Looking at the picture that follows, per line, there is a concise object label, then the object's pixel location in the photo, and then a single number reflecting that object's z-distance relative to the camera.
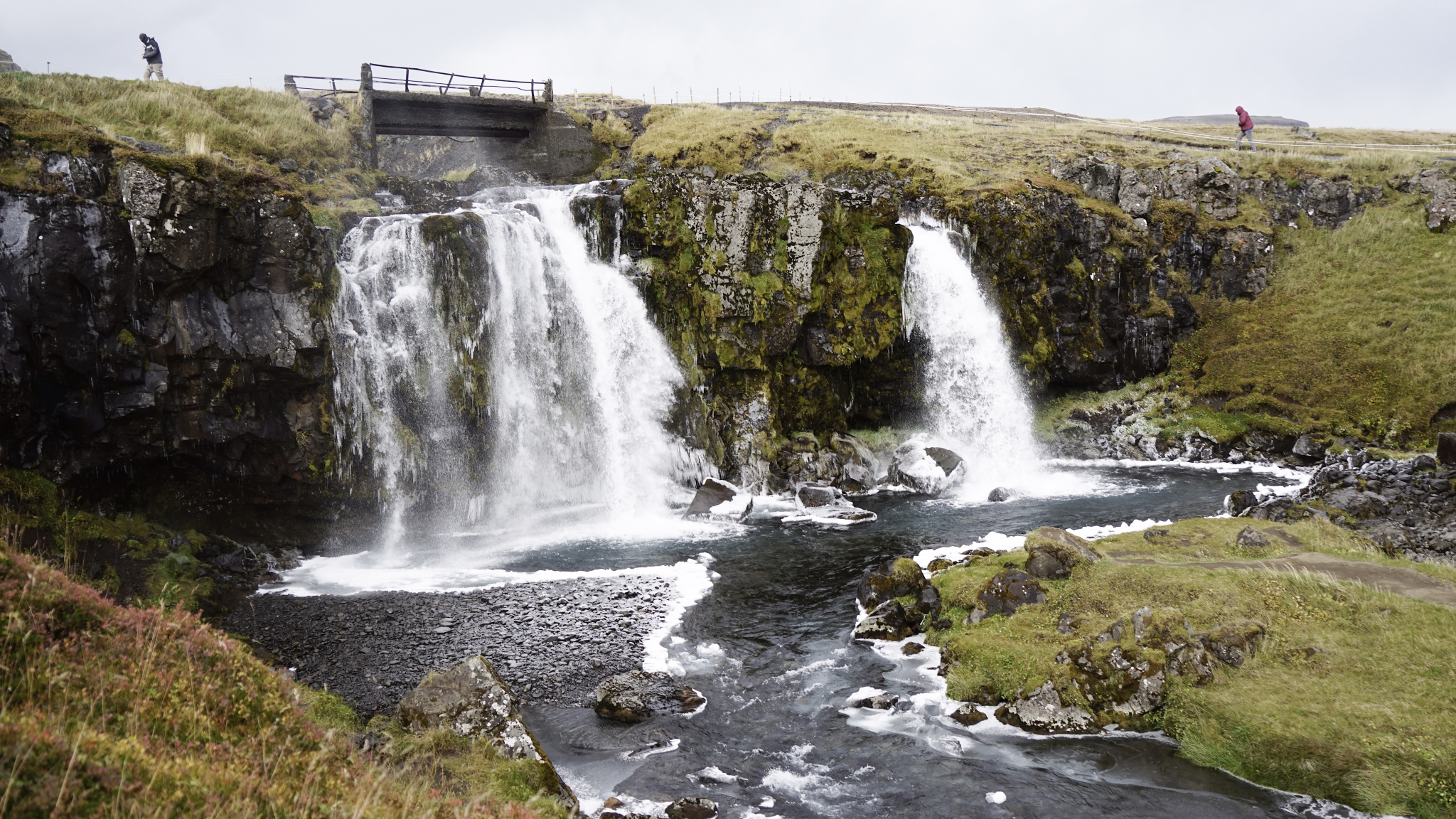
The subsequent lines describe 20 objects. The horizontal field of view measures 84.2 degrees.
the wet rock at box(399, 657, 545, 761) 11.88
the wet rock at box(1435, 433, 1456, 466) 24.94
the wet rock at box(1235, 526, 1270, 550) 18.31
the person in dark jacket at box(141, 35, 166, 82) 34.31
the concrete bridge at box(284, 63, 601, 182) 41.03
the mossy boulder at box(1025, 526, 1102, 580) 17.48
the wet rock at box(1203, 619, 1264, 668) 13.34
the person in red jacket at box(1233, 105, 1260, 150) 49.86
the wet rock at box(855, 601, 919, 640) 17.25
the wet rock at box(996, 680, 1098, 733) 13.15
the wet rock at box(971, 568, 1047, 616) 16.59
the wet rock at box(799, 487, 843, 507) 29.67
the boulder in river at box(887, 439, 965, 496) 32.16
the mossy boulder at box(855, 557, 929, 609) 18.75
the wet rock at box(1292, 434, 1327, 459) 34.03
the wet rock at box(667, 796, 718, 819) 11.25
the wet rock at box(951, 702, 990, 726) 13.67
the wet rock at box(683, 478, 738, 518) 29.28
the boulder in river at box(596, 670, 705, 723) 14.36
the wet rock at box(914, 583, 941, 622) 17.50
